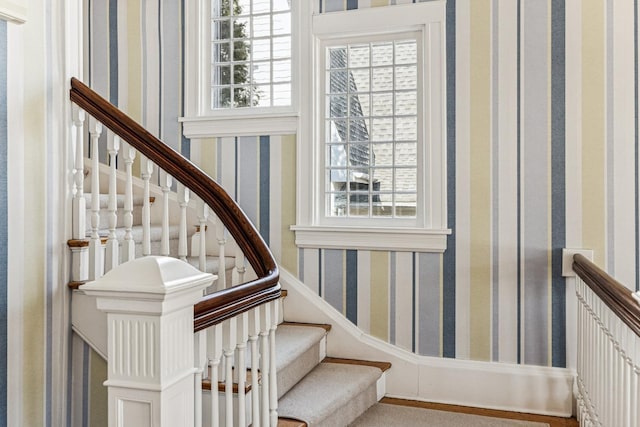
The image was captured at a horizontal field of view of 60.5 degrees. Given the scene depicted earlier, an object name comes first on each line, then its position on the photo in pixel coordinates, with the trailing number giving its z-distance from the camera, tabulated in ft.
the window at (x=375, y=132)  10.63
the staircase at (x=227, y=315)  5.55
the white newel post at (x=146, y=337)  4.31
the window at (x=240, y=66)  11.68
